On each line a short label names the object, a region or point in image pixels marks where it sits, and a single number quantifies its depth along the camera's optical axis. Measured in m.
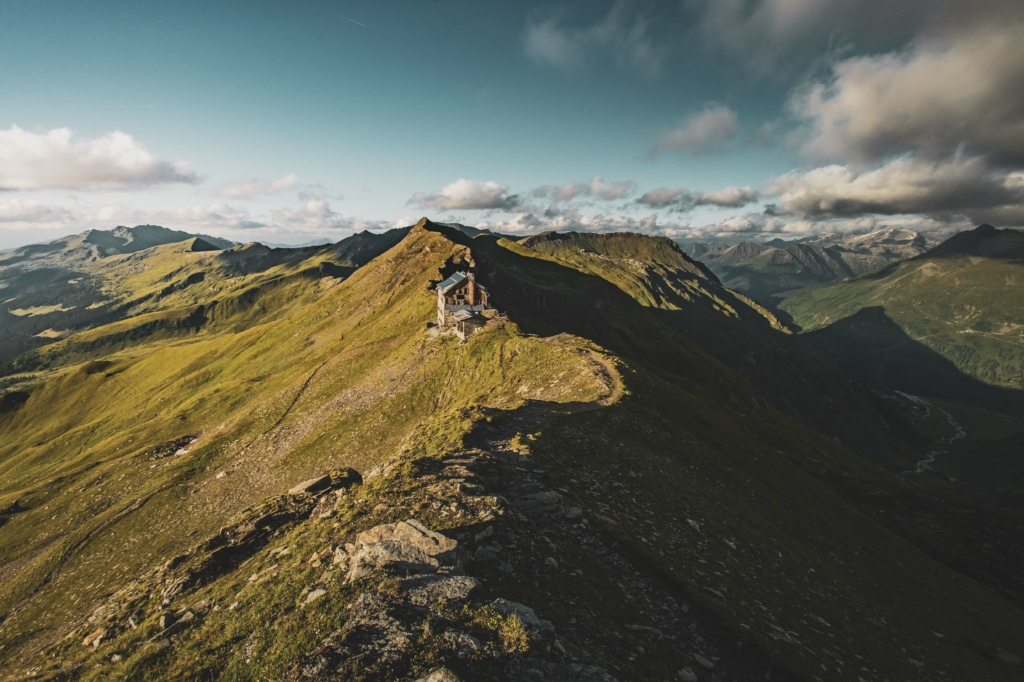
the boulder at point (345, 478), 26.47
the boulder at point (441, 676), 10.17
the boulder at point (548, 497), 22.02
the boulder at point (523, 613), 12.87
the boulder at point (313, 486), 25.89
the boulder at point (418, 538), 15.20
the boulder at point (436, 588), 13.36
